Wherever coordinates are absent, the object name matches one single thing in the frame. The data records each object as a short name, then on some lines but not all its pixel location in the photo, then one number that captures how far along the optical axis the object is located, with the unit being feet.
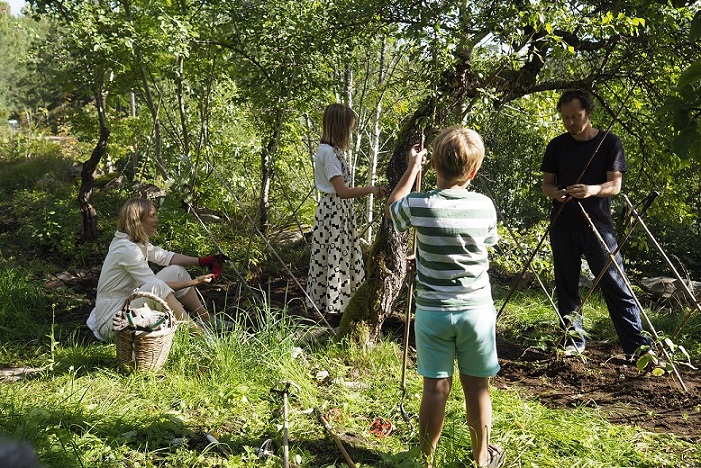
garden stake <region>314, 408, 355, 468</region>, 8.34
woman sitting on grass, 12.73
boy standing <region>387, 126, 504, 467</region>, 7.71
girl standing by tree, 13.37
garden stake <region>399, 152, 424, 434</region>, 9.37
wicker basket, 10.72
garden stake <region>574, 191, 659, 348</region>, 11.37
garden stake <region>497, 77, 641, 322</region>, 11.78
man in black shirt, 12.14
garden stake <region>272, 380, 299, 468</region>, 8.32
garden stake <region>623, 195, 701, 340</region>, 10.84
